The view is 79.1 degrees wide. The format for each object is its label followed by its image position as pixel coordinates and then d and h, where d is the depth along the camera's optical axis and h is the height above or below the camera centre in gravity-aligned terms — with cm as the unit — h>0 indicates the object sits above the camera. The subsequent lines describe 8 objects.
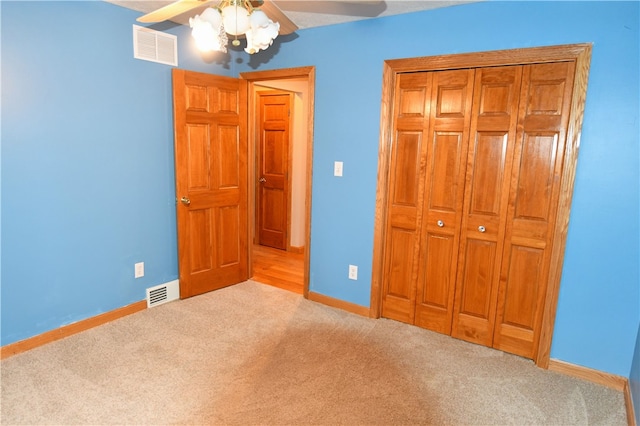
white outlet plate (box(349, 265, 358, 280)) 339 -103
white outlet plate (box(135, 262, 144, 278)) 323 -103
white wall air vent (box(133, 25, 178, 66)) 299 +80
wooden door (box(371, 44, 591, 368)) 248 -26
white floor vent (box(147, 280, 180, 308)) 334 -128
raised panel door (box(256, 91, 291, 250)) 514 -23
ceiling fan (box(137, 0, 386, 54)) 163 +54
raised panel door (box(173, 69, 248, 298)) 335 -28
